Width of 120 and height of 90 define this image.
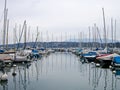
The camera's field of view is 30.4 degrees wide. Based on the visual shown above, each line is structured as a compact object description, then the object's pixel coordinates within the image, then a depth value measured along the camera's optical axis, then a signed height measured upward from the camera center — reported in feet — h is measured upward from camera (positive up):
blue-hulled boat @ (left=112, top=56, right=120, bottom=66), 123.65 -9.08
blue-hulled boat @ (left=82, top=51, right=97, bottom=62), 172.90 -8.95
